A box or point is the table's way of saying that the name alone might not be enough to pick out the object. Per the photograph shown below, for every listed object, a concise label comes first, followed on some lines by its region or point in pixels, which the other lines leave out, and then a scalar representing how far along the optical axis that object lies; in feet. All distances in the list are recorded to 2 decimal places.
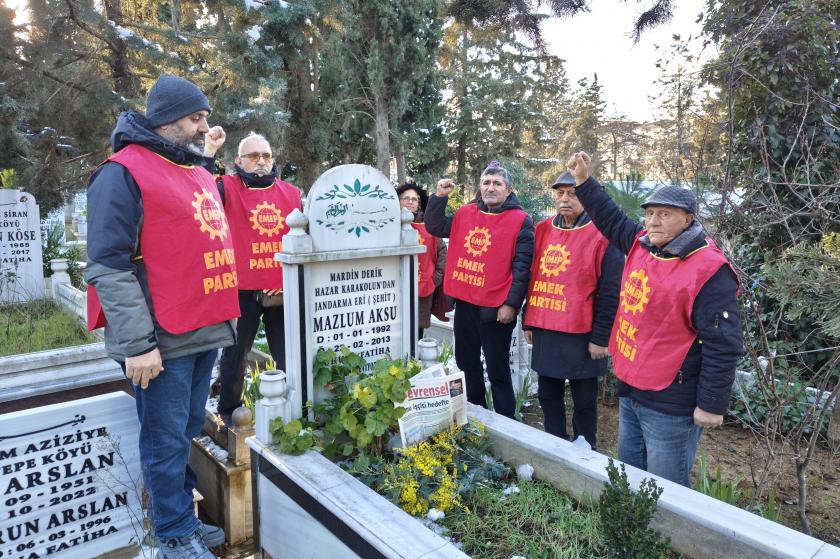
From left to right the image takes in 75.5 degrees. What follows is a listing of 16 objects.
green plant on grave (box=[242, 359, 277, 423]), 11.41
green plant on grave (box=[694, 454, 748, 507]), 8.62
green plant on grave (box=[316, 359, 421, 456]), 8.70
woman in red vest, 14.73
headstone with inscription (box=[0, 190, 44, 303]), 24.79
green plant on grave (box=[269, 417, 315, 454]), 8.59
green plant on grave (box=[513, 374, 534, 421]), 13.93
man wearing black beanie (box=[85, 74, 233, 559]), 6.98
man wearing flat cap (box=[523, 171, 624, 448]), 10.63
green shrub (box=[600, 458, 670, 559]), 5.75
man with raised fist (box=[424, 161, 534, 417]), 12.27
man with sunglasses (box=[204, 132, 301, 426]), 11.71
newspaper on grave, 9.16
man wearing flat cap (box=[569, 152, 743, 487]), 7.50
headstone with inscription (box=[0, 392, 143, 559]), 7.34
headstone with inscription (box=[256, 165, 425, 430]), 9.64
